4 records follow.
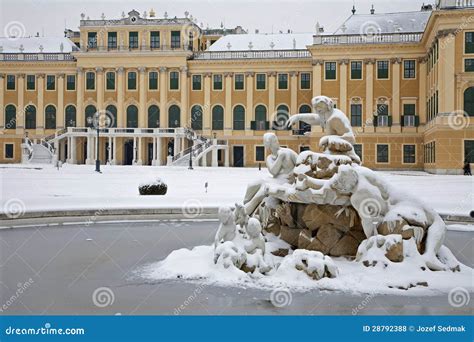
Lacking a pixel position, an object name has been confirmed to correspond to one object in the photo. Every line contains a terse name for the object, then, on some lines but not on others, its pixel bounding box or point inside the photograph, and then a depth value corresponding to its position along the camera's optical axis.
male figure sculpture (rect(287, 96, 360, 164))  10.16
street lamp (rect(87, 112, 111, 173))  60.66
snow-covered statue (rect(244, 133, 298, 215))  10.86
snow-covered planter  21.53
